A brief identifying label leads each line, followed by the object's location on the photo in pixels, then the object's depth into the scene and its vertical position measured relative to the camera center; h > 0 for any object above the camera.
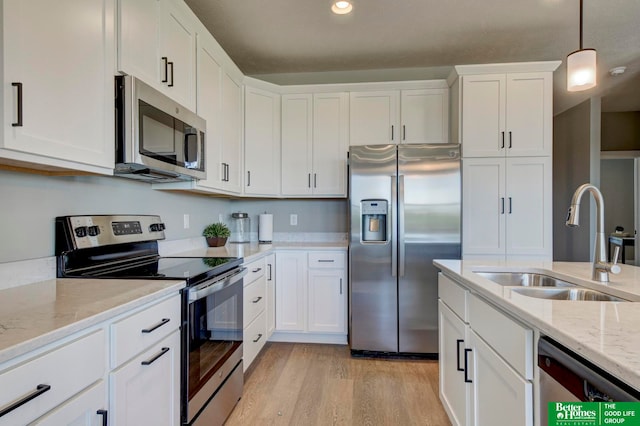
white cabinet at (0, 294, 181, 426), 0.76 -0.46
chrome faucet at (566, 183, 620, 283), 1.30 -0.12
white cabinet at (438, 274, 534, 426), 1.00 -0.57
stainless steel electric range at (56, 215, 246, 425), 1.49 -0.35
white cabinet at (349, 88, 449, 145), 3.26 +0.94
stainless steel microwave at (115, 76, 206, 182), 1.48 +0.39
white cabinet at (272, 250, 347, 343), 3.06 -0.75
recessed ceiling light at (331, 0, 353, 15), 2.42 +1.50
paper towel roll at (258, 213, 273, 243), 3.44 -0.16
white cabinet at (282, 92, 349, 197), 3.37 +0.69
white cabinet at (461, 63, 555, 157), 2.95 +0.87
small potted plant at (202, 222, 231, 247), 2.88 -0.19
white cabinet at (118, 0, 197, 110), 1.54 +0.88
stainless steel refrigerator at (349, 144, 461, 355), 2.82 -0.24
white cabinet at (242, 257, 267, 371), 2.33 -0.74
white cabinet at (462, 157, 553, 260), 2.95 +0.04
